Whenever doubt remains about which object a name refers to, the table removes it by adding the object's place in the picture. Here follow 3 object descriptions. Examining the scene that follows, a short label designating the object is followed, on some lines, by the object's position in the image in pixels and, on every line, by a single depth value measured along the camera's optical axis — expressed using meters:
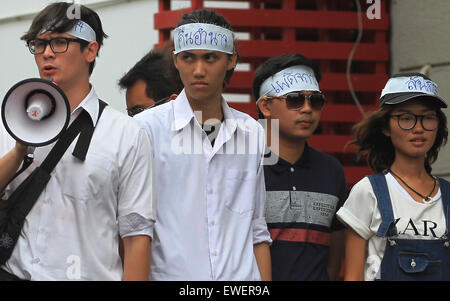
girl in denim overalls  9.59
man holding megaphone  8.17
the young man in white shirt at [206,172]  8.91
